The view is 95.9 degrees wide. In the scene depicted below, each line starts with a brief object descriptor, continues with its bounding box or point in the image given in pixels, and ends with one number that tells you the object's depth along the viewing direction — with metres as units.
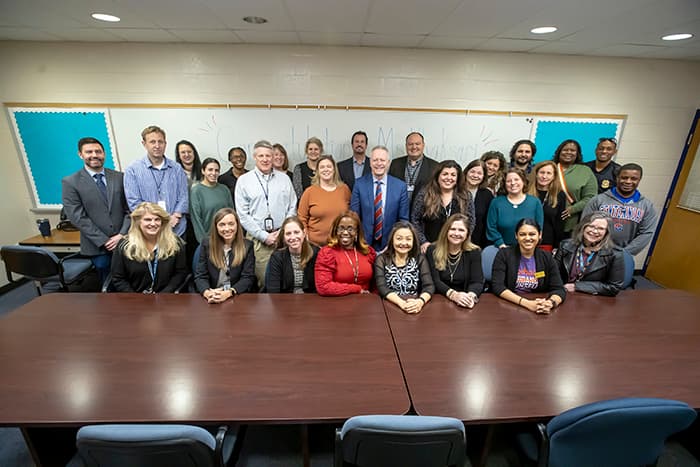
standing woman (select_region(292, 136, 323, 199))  3.51
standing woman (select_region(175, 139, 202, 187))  3.47
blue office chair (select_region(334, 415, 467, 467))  1.06
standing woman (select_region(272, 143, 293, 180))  3.52
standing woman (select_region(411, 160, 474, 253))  2.72
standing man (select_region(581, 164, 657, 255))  2.82
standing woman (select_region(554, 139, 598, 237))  3.34
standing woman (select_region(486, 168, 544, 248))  2.74
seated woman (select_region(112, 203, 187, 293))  2.29
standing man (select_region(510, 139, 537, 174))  3.29
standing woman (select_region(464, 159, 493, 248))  2.93
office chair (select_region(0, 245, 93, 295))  2.60
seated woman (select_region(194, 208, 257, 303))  2.31
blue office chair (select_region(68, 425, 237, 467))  1.00
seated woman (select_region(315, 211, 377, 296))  2.22
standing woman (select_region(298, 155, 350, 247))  2.81
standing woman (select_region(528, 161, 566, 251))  3.03
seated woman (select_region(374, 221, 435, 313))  2.22
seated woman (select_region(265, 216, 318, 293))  2.33
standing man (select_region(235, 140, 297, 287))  2.85
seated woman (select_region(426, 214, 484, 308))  2.28
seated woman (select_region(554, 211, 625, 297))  2.23
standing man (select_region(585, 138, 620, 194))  3.46
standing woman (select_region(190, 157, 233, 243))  3.09
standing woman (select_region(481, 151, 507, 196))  3.21
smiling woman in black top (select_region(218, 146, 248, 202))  3.56
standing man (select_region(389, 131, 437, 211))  3.38
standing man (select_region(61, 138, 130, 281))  2.78
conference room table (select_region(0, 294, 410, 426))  1.22
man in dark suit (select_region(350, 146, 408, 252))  2.90
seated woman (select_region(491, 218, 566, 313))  2.21
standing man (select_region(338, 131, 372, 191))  3.50
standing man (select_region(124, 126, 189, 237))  2.88
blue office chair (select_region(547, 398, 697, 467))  1.12
